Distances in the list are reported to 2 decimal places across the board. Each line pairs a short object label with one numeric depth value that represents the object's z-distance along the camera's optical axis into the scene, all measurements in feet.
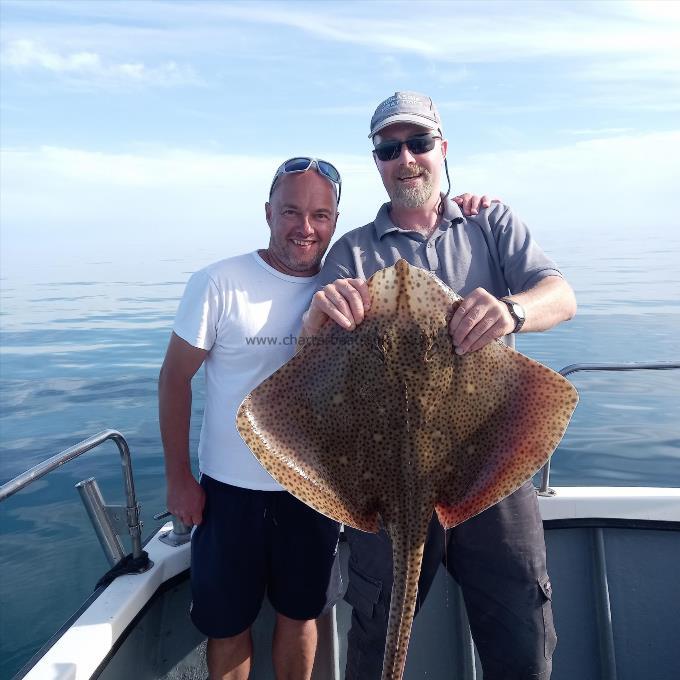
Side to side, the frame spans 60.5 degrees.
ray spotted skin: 6.67
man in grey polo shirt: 8.49
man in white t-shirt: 9.30
